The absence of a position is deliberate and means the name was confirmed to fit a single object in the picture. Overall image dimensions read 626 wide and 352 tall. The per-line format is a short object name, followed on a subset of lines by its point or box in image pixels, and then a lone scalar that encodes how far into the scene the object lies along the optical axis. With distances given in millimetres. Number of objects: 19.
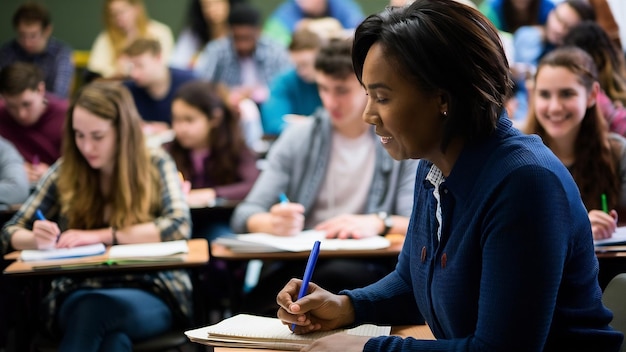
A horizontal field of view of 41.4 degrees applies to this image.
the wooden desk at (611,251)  2395
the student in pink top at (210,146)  4109
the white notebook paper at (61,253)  2625
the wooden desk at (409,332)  1482
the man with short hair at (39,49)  6801
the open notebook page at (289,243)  2631
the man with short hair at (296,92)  5570
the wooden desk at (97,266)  2494
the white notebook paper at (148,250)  2573
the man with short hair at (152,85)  5618
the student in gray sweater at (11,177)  3689
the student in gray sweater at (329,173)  3140
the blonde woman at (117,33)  7160
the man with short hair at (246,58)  6551
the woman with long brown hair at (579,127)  2826
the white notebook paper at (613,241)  2463
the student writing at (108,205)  2764
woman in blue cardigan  1225
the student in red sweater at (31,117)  4770
